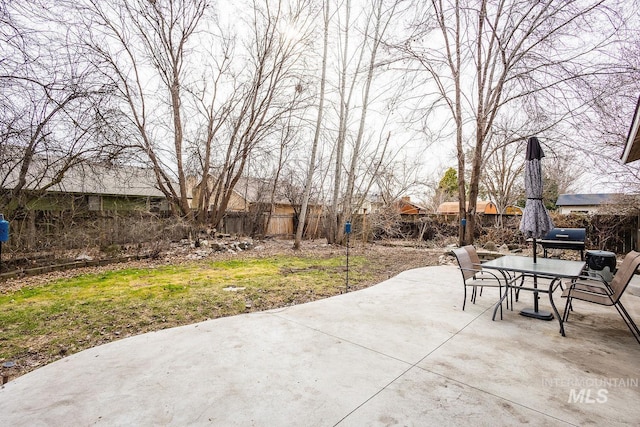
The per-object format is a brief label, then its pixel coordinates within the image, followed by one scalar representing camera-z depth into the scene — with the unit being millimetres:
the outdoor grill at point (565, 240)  6099
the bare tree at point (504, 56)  6383
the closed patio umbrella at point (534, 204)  3709
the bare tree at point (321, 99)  10945
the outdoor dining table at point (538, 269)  3215
